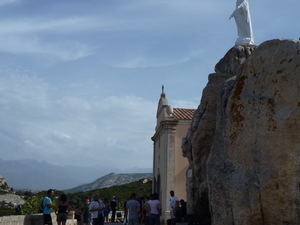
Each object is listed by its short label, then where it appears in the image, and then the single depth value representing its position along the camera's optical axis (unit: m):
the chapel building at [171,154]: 24.17
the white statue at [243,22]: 15.73
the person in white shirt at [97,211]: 13.82
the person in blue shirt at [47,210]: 12.80
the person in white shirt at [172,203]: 14.52
